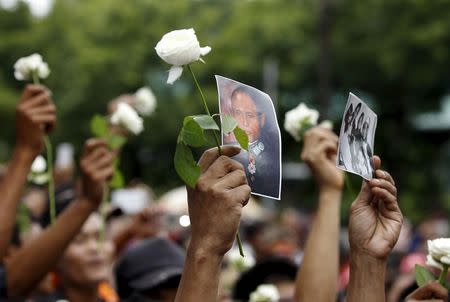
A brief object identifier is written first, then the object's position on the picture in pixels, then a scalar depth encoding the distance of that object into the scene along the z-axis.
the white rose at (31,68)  4.69
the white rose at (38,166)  5.32
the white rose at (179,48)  2.92
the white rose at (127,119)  5.10
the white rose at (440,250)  3.34
